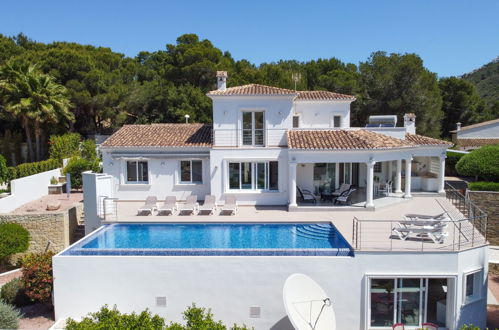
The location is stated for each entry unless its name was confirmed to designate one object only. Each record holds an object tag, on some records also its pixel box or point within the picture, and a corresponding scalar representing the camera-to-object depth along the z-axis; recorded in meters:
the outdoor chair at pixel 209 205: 23.55
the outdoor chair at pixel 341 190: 25.69
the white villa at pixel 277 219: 15.77
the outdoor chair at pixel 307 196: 25.84
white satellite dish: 13.74
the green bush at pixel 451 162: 38.25
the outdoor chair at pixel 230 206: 23.38
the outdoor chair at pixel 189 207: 23.58
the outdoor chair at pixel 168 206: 23.94
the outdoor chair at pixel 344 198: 24.67
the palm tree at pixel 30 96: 36.81
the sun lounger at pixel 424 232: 17.11
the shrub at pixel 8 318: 15.45
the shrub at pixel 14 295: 18.17
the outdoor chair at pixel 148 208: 23.61
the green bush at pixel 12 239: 22.17
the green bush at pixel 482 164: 30.08
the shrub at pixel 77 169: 33.94
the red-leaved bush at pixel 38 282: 17.27
